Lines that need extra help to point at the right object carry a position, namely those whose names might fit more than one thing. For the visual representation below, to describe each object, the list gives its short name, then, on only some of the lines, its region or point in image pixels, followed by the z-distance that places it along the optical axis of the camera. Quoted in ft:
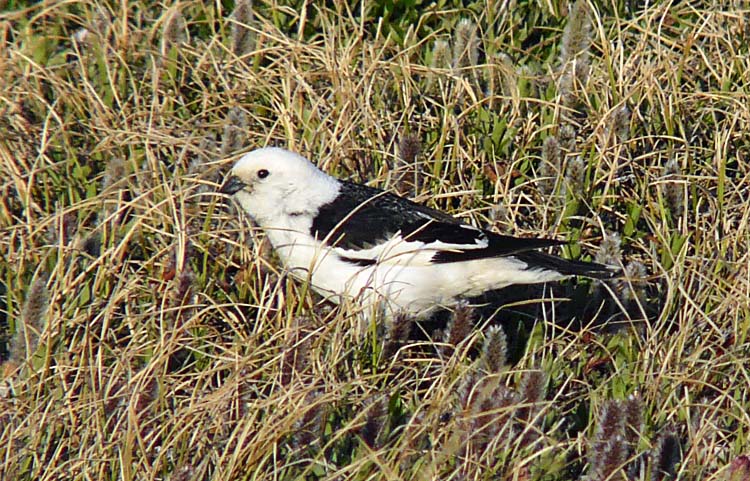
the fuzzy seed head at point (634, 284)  24.81
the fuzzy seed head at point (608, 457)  18.99
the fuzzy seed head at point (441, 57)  31.83
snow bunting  25.21
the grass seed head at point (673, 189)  27.68
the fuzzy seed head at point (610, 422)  19.34
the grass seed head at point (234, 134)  29.01
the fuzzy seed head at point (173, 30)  32.17
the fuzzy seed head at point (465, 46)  31.22
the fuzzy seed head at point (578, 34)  30.91
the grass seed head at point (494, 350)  22.11
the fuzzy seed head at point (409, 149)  27.96
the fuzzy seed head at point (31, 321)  22.29
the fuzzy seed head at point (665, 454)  19.38
